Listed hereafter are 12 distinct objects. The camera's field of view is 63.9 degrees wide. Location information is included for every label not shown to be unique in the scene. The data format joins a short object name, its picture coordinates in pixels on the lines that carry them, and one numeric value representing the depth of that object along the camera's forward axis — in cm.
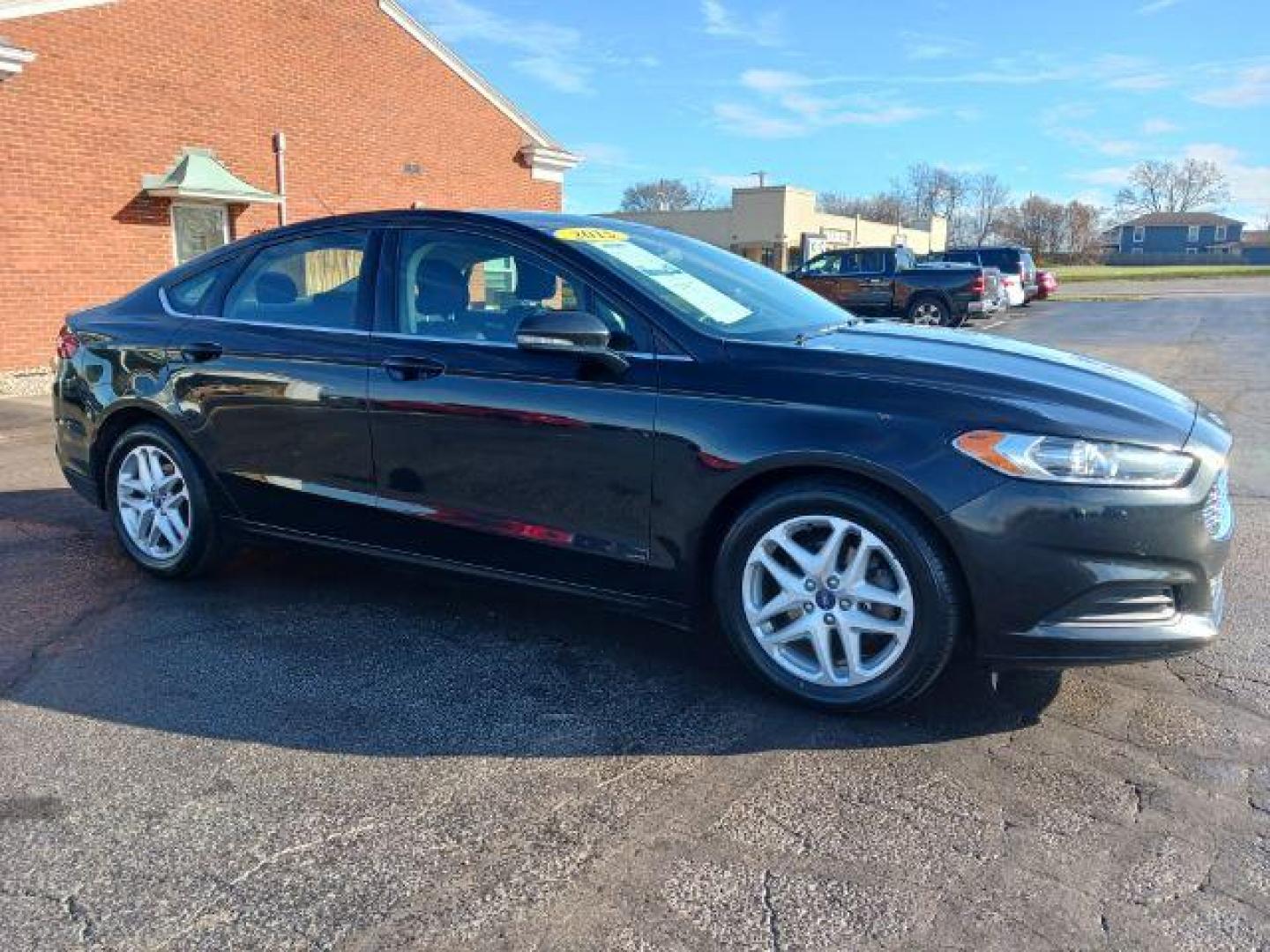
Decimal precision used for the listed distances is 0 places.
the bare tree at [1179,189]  13025
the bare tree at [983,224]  11225
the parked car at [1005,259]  2877
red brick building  1223
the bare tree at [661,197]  9088
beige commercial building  4806
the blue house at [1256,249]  10512
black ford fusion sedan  301
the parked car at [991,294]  2099
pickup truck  2056
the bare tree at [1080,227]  10462
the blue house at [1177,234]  12200
